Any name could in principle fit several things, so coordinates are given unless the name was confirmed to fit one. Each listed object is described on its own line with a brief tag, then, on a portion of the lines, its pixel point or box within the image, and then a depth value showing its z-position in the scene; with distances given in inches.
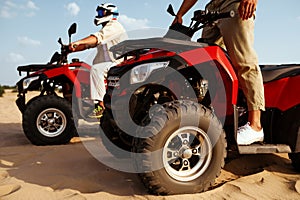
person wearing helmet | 239.3
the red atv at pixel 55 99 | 228.2
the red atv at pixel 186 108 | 114.5
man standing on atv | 131.3
